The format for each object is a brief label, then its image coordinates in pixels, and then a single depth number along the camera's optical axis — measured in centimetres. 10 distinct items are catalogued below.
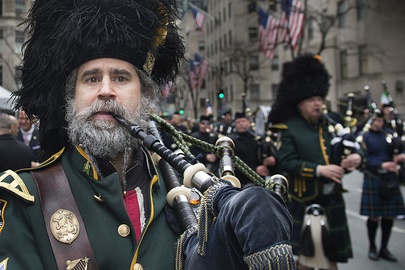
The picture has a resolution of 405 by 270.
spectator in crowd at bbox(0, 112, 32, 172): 519
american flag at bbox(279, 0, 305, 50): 1683
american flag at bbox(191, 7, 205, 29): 2997
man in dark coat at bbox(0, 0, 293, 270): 189
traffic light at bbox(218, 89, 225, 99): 1489
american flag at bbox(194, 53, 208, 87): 3030
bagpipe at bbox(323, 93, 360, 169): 542
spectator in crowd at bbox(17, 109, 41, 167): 706
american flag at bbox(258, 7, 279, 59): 1988
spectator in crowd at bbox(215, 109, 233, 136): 1250
